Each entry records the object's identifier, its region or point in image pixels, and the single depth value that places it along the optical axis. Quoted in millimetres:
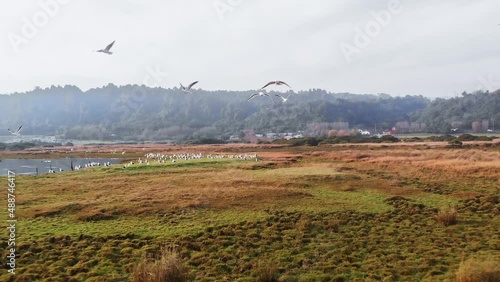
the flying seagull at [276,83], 19859
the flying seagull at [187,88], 23616
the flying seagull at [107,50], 19139
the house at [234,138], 128138
